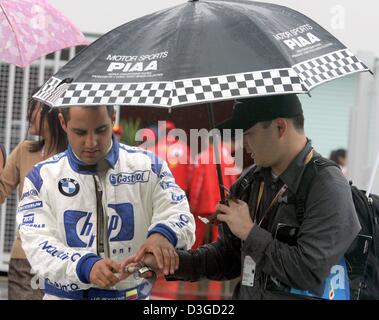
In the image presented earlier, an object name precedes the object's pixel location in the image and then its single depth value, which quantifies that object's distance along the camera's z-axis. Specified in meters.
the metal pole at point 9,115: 9.41
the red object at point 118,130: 9.58
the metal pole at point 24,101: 9.39
